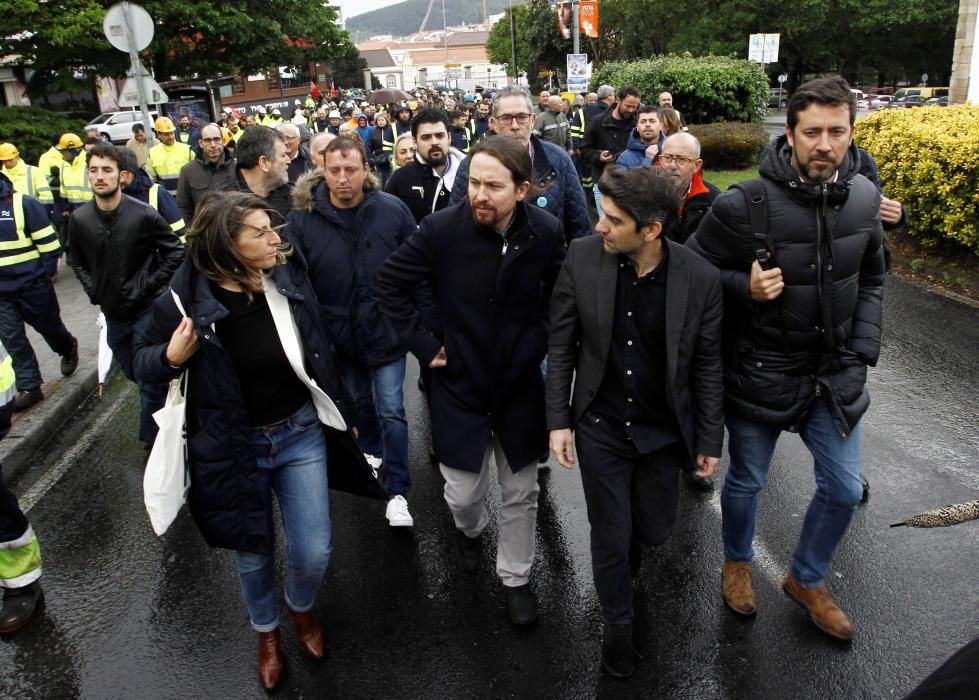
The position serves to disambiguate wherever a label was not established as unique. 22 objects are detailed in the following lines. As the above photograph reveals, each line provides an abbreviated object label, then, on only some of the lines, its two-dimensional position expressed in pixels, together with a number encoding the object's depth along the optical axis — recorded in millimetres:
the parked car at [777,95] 53594
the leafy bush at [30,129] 16641
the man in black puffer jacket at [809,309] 2951
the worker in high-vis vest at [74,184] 8414
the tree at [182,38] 20422
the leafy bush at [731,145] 17203
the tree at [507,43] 74700
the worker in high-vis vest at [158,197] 5085
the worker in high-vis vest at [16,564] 3725
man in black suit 2953
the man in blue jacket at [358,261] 4305
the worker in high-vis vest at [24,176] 8489
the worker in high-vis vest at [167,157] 9297
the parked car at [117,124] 32469
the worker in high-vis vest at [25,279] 6059
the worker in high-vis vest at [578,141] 11258
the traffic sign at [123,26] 8508
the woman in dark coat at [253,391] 2945
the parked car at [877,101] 40103
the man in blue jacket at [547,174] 4539
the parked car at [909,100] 39300
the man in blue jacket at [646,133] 6098
